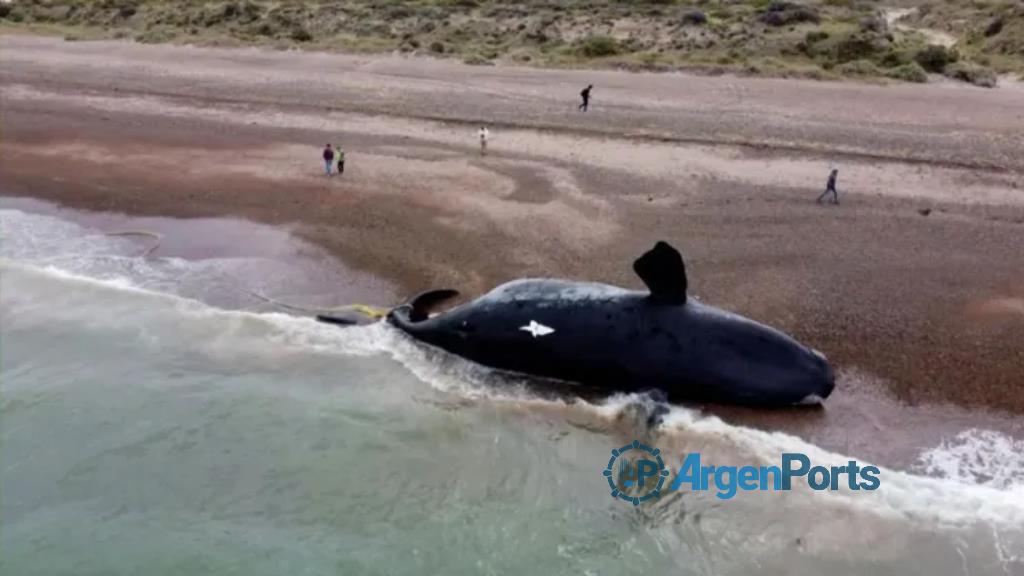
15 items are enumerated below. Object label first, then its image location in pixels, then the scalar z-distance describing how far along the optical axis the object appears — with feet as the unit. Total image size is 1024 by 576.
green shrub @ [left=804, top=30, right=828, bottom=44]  126.31
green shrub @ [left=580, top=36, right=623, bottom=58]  129.08
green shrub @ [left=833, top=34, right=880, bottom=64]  118.93
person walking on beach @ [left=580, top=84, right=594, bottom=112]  93.25
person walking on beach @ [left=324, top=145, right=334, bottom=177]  74.69
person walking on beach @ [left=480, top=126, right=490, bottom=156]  81.10
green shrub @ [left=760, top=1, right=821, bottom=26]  144.97
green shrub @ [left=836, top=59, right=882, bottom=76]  112.27
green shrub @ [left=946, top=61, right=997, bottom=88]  106.83
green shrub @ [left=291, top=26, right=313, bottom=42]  150.82
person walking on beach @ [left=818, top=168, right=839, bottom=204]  64.13
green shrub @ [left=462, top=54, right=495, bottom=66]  124.88
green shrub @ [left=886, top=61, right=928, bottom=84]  108.47
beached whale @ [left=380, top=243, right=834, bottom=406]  37.35
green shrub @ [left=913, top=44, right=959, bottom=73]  114.32
